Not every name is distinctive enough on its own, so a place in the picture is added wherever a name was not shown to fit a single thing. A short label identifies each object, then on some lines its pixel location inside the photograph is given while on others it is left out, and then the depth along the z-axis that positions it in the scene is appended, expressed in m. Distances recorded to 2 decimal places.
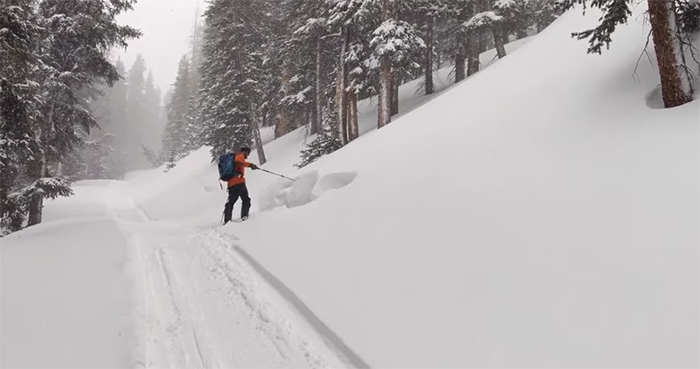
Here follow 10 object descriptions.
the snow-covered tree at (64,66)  13.46
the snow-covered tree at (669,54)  6.07
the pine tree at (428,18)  19.49
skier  10.64
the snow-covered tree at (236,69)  22.45
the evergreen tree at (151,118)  100.02
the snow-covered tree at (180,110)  58.00
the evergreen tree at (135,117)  85.06
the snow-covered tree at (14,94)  8.81
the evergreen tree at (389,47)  15.05
